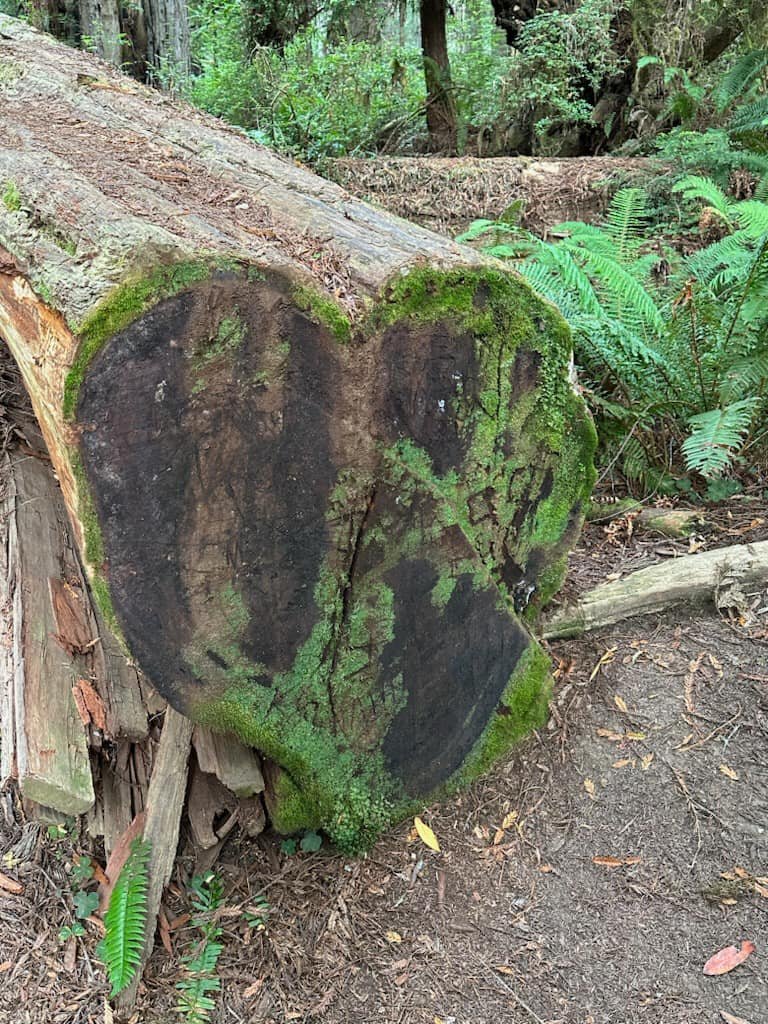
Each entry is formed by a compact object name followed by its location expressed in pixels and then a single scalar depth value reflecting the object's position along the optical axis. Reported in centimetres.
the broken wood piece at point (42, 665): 215
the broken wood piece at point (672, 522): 334
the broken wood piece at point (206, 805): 238
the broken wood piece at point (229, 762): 231
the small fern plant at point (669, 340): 334
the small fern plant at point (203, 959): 207
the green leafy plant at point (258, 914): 225
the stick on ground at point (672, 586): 290
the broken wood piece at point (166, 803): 224
